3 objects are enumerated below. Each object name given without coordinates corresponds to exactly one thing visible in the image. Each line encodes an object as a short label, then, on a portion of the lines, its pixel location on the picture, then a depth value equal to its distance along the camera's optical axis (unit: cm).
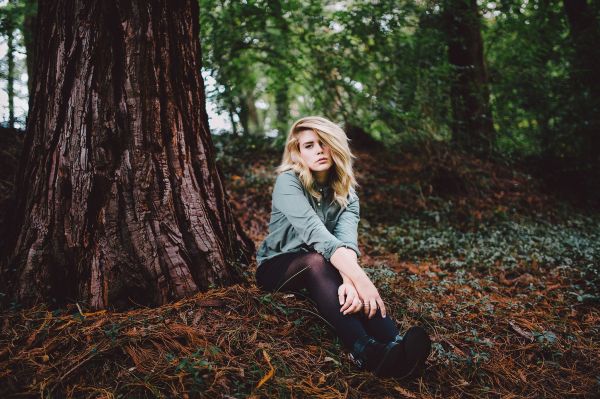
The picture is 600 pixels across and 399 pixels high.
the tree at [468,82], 583
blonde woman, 196
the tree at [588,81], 568
